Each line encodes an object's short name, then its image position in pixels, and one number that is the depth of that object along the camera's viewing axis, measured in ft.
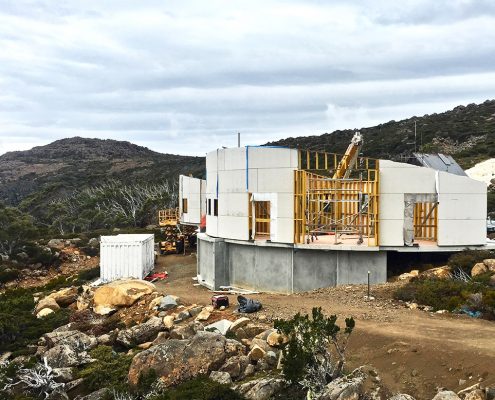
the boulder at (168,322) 49.65
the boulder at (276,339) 39.06
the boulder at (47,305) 64.69
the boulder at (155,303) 57.71
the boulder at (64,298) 68.13
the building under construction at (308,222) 68.74
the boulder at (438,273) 61.98
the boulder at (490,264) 62.32
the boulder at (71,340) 47.29
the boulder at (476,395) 28.30
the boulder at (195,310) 52.98
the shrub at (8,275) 103.91
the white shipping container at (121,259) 82.07
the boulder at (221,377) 35.86
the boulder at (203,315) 51.47
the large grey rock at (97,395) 37.73
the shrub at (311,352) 31.91
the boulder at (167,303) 56.39
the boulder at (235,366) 37.27
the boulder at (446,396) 28.63
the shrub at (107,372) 39.65
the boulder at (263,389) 32.99
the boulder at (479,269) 61.37
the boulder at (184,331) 45.55
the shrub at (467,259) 64.23
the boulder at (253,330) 44.39
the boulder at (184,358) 37.70
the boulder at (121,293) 61.41
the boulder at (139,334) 48.16
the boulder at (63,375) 41.93
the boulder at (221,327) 46.26
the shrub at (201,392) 33.06
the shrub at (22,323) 53.58
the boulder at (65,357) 44.21
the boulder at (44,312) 62.14
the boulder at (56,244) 135.42
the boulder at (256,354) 38.60
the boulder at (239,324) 46.10
